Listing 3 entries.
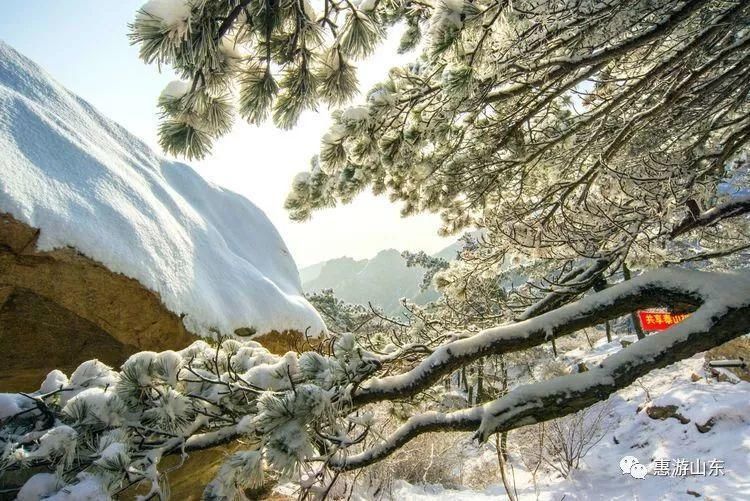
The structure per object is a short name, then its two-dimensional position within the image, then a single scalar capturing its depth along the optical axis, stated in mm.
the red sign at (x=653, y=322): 12588
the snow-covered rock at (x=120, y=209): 4078
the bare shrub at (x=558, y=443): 8898
